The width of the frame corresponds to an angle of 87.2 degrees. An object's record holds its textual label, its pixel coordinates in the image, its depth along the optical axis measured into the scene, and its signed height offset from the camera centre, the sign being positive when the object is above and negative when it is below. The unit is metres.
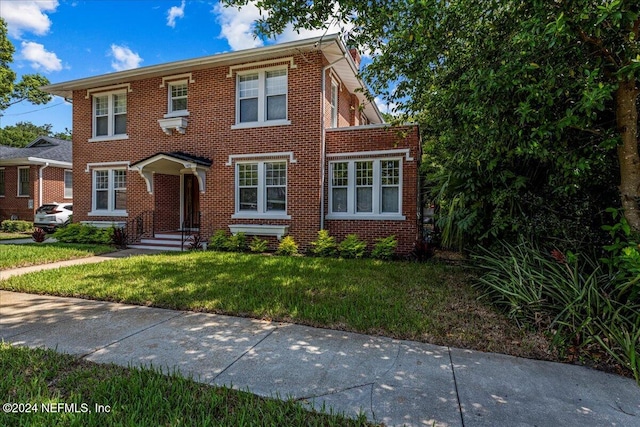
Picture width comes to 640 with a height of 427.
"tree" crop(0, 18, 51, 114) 20.34 +8.27
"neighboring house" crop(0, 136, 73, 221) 18.56 +1.78
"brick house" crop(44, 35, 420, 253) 10.47 +2.14
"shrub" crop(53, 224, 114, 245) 12.29 -0.84
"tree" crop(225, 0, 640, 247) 3.70 +1.58
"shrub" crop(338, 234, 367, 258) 9.81 -0.97
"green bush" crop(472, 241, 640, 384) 3.65 -1.04
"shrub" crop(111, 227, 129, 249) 11.96 -0.93
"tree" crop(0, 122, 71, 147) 39.16 +9.58
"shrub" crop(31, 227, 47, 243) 12.58 -0.92
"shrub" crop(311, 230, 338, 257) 10.09 -0.95
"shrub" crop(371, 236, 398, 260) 9.65 -0.99
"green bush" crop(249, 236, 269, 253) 10.66 -1.03
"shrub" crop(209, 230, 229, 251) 11.03 -0.94
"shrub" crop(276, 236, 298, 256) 10.34 -1.05
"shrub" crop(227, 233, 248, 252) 10.85 -0.96
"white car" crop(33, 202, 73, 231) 15.75 -0.20
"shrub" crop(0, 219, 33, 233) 17.39 -0.76
